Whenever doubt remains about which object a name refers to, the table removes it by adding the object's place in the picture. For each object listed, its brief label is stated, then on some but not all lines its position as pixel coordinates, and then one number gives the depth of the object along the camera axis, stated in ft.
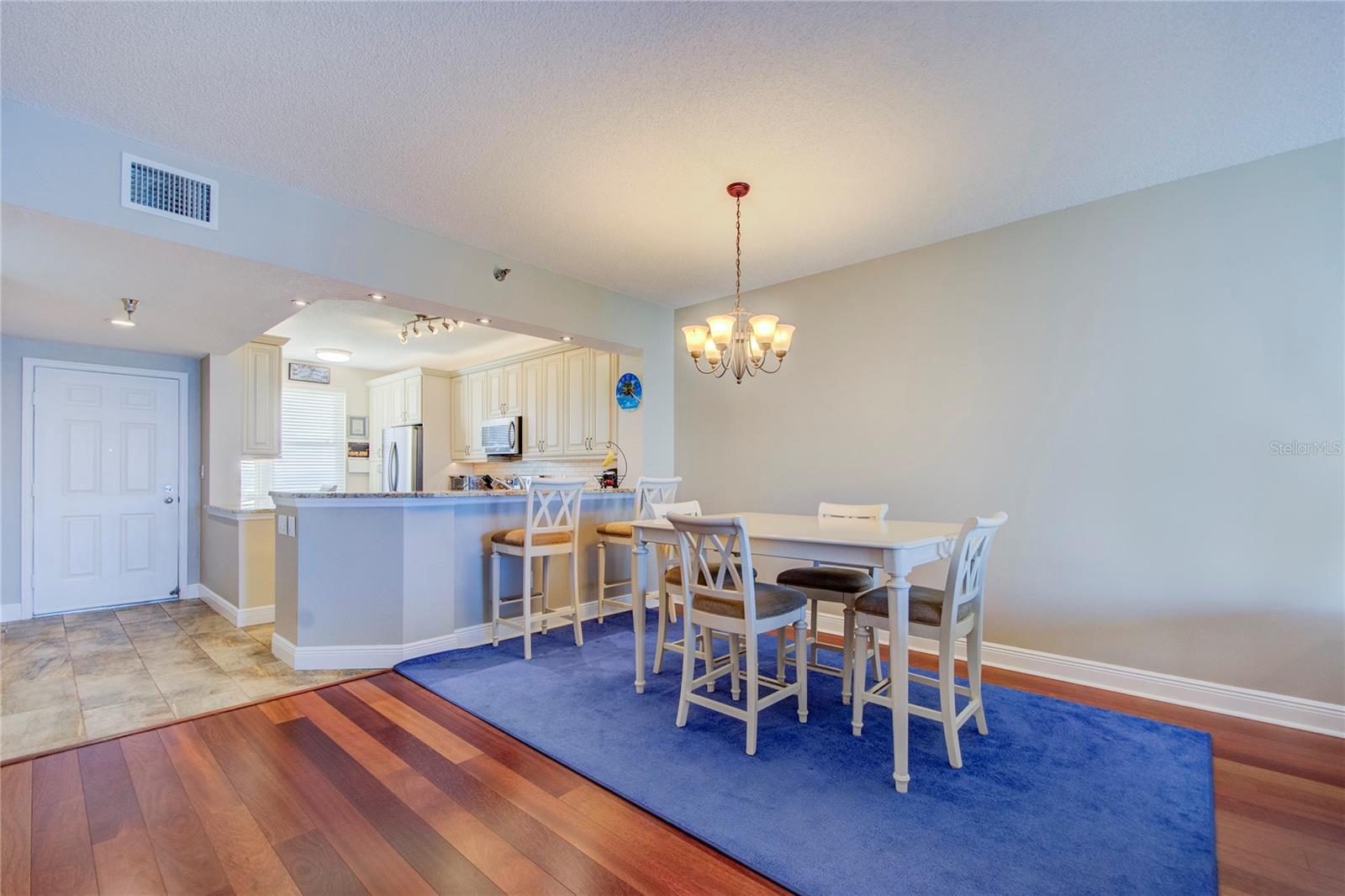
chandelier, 9.39
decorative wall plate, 16.16
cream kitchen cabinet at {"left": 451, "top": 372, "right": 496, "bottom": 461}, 22.20
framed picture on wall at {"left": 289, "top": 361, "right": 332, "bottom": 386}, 22.66
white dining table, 6.74
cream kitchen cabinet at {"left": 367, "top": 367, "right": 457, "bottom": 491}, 22.49
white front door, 14.82
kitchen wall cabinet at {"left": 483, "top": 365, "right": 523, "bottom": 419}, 20.57
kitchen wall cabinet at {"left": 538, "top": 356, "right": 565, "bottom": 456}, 18.95
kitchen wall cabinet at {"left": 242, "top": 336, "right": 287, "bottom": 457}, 16.83
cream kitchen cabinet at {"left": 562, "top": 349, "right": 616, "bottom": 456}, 17.37
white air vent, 8.04
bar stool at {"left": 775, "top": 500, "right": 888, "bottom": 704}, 9.07
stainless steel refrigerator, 22.03
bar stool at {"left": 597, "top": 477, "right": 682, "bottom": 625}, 13.19
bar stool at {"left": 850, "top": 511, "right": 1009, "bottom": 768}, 7.06
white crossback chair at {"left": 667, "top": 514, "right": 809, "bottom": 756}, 7.47
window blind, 22.47
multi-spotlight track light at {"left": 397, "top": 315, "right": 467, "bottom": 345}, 16.39
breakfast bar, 10.73
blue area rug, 5.41
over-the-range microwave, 20.13
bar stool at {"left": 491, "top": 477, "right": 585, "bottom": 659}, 11.34
